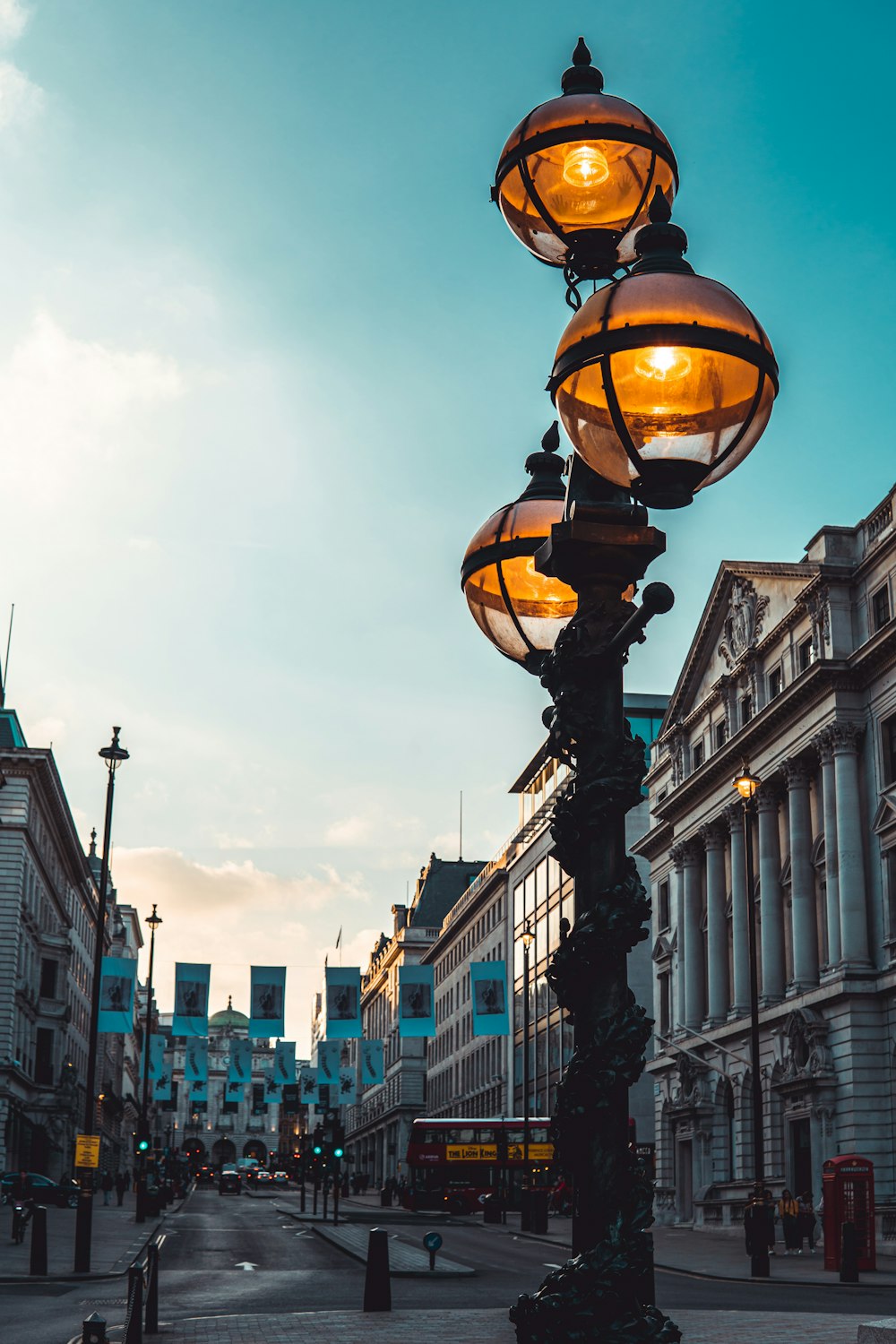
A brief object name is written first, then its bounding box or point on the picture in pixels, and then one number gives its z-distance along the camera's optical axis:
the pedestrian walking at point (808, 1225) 42.94
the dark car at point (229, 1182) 119.19
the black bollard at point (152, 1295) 14.85
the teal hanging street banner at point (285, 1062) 76.47
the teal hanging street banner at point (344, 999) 58.22
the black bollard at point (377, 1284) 16.94
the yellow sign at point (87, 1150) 30.72
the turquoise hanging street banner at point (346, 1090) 90.43
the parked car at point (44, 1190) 60.72
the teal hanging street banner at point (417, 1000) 56.69
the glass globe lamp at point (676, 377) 5.38
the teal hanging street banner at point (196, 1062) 73.81
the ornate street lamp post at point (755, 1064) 35.84
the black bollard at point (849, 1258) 29.12
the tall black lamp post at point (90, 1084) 28.91
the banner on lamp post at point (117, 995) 47.97
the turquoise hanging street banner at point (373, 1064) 72.75
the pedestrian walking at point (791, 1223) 42.47
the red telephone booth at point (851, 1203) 33.94
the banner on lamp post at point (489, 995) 54.81
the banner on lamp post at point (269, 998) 56.65
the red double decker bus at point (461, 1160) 72.81
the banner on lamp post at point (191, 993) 56.88
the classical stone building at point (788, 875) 46.78
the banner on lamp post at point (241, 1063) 78.12
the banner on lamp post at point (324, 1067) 72.85
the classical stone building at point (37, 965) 70.19
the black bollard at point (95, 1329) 10.54
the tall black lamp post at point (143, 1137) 54.12
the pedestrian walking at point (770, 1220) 33.72
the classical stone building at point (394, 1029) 141.75
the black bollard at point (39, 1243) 27.69
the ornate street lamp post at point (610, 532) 5.39
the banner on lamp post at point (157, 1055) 75.06
